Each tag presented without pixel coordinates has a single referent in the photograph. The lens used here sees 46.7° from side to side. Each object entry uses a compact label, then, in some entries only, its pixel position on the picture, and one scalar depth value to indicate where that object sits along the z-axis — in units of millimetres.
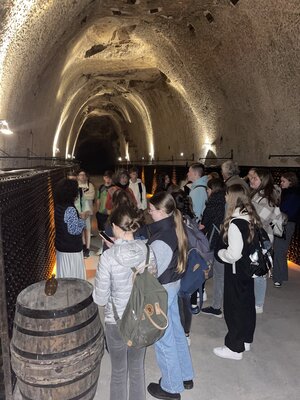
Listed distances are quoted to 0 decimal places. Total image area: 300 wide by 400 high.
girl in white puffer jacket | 2293
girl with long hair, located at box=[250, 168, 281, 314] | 4520
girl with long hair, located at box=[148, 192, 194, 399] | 2713
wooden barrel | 2113
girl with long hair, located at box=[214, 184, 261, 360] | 3227
